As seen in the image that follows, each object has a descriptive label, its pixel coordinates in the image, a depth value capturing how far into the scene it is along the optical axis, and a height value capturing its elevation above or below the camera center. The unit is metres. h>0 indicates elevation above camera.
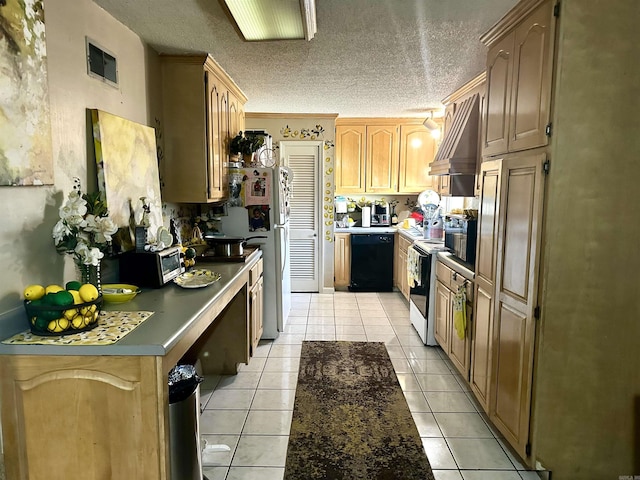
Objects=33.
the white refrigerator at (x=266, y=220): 3.93 -0.16
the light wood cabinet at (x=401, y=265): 5.30 -0.80
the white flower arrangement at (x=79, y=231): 1.81 -0.12
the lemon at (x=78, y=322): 1.59 -0.45
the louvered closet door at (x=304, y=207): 5.64 -0.05
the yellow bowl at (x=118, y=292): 2.03 -0.44
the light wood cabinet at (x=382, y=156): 5.80 +0.67
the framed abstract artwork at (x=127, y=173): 2.18 +0.17
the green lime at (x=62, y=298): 1.56 -0.36
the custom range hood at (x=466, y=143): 3.71 +0.56
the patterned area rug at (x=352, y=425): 2.23 -1.38
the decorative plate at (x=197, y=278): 2.42 -0.46
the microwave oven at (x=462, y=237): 3.05 -0.25
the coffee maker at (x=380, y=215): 6.23 -0.16
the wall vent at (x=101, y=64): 2.14 +0.73
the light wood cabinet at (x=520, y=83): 1.94 +0.63
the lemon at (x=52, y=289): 1.64 -0.34
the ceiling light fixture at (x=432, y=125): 5.04 +0.95
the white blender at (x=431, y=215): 4.54 -0.13
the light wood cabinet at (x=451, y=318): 2.99 -0.91
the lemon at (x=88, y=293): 1.63 -0.35
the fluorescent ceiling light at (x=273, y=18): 2.02 +0.96
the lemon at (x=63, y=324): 1.57 -0.45
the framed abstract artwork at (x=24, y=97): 1.56 +0.40
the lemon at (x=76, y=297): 1.61 -0.36
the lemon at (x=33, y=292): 1.60 -0.35
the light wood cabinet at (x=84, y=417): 1.50 -0.77
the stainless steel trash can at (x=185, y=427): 1.86 -1.01
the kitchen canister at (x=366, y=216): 6.14 -0.17
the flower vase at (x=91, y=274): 1.87 -0.32
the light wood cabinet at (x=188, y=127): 3.03 +0.56
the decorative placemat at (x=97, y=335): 1.51 -0.50
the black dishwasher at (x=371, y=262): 5.81 -0.80
